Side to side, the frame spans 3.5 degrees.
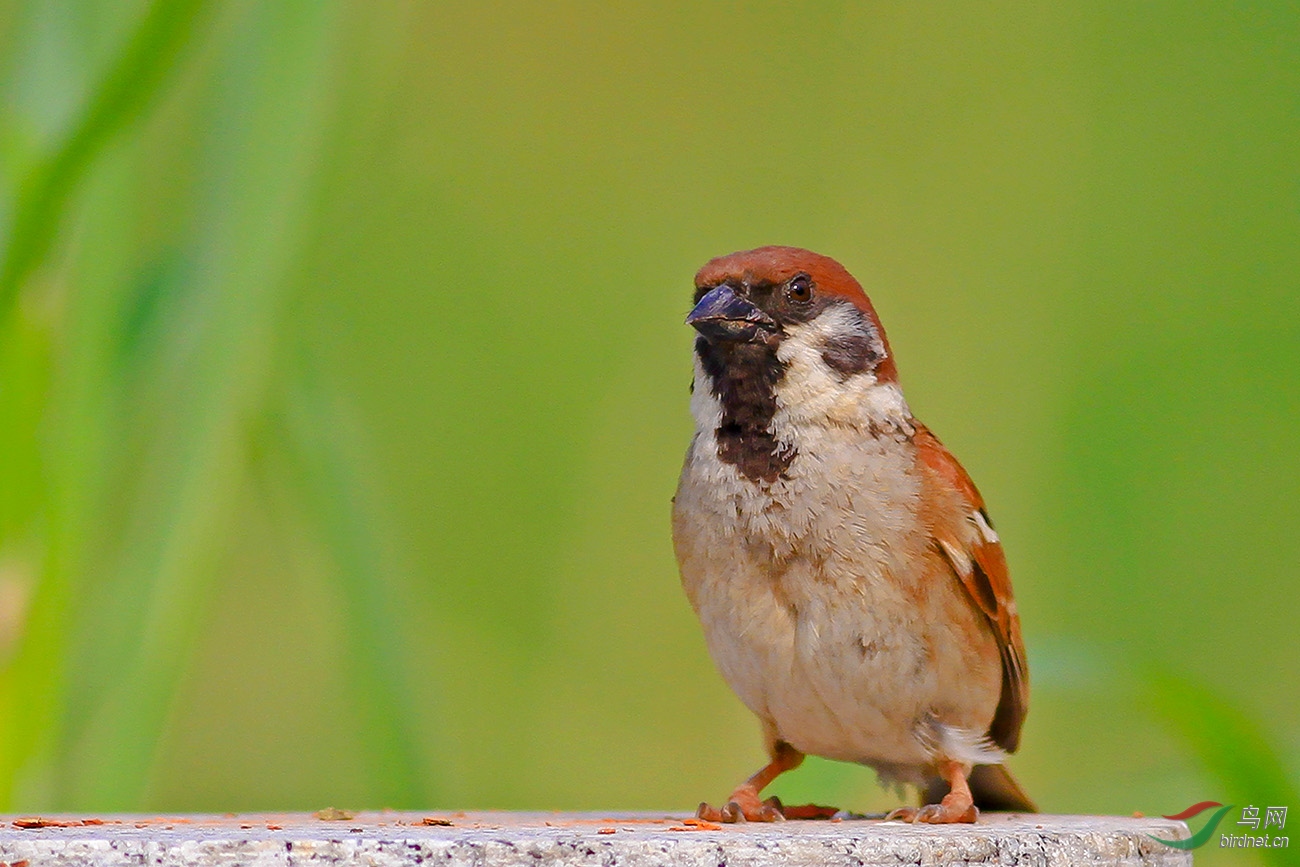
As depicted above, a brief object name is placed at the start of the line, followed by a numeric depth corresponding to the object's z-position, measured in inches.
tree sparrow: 135.1
